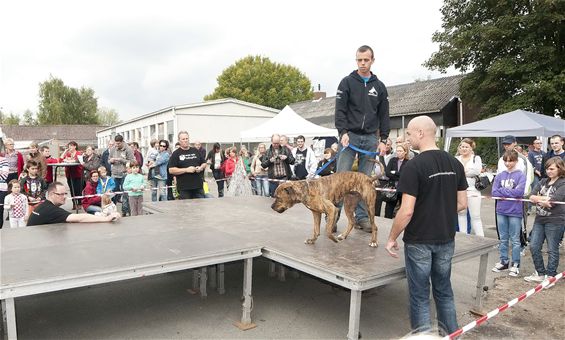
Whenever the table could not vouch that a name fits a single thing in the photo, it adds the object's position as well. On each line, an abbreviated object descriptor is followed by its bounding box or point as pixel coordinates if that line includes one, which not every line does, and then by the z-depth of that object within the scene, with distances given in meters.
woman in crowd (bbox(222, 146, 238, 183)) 12.28
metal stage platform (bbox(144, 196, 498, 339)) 3.26
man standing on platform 4.43
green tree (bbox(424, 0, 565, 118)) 19.00
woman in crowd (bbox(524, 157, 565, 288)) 5.03
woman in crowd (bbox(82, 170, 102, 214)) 9.01
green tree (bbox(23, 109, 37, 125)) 76.18
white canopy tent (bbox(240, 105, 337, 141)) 14.31
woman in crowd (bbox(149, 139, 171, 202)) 10.56
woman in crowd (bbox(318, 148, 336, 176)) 9.59
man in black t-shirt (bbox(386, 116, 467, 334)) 3.04
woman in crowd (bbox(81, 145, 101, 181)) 10.11
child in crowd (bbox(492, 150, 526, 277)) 5.59
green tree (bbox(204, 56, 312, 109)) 48.88
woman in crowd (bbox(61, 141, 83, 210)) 10.95
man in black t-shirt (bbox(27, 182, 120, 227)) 4.97
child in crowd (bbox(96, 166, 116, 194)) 9.19
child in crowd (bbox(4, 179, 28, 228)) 6.82
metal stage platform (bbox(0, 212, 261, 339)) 2.96
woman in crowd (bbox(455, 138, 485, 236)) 6.79
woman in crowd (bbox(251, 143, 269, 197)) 10.68
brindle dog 3.95
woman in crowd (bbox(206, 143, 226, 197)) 12.52
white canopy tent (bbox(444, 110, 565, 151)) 10.59
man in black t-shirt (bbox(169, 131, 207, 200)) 7.29
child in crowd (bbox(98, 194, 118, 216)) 5.66
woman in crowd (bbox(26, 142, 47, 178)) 9.10
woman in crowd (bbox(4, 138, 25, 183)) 8.97
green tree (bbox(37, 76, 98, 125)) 64.75
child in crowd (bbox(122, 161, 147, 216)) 8.70
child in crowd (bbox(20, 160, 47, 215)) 7.38
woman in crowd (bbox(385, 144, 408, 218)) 7.14
